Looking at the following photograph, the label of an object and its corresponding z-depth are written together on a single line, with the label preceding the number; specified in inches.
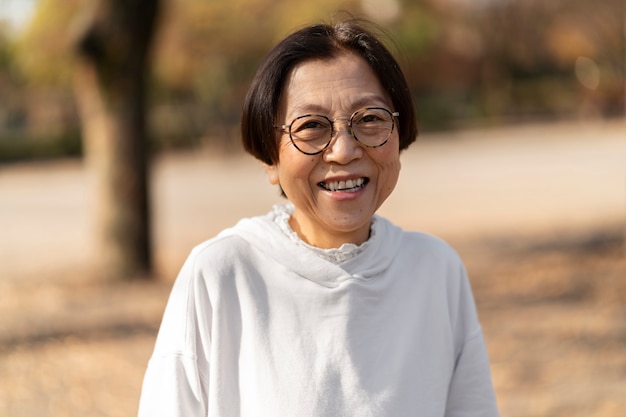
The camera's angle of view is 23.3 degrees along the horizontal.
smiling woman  59.8
